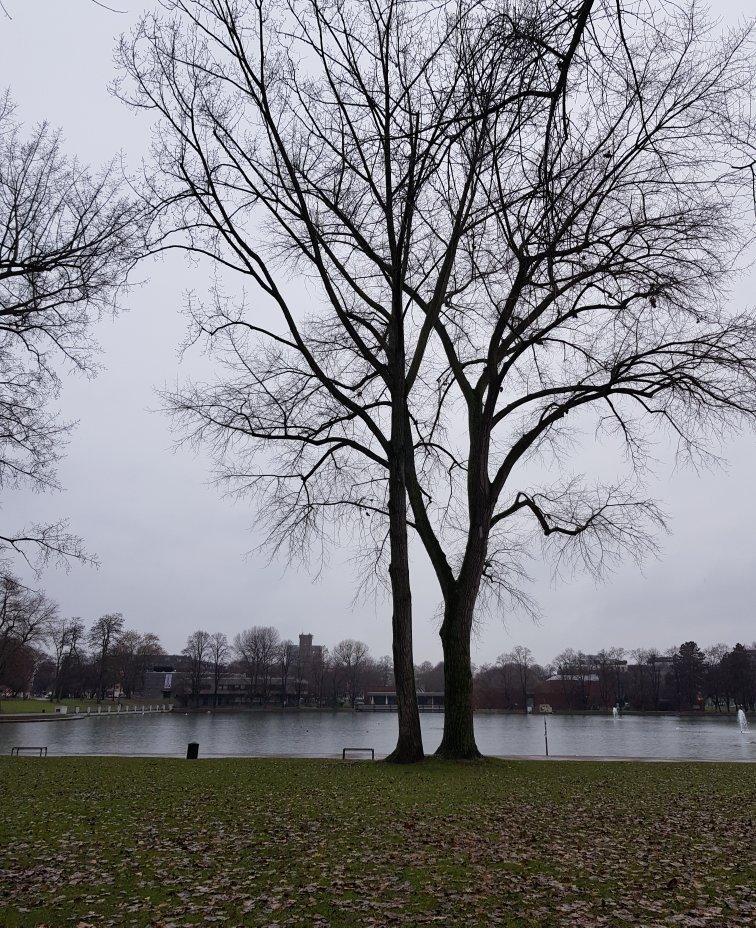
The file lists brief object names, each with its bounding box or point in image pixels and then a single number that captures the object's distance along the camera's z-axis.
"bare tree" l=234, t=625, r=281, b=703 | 119.44
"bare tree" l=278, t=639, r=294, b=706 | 120.00
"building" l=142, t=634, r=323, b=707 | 119.75
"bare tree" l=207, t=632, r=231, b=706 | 122.00
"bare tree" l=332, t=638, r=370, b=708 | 125.36
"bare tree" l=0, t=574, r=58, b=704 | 49.78
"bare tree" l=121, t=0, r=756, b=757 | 13.34
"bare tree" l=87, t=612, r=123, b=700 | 106.38
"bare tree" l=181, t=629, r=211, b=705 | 117.06
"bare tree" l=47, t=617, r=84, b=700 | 104.25
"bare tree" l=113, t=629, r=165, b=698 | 112.69
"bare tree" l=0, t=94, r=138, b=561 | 12.73
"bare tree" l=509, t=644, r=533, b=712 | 108.56
